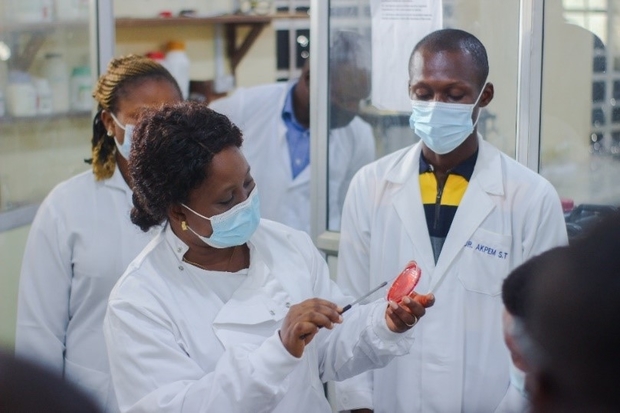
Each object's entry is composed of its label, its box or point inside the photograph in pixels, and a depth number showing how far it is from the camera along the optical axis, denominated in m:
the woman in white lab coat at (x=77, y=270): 2.49
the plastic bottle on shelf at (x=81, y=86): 4.11
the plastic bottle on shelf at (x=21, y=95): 3.84
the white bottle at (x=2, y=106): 3.79
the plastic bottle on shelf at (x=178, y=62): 5.34
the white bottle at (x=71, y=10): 4.03
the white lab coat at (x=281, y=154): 3.46
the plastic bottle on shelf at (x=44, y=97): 3.97
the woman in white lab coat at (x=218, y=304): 1.85
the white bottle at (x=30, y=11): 3.86
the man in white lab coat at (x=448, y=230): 2.36
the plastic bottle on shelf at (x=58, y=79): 4.06
